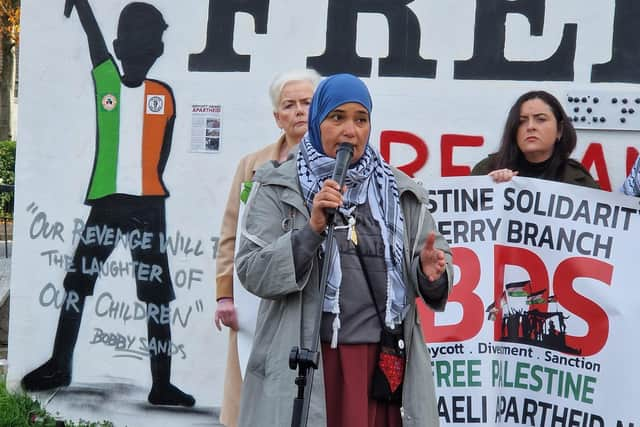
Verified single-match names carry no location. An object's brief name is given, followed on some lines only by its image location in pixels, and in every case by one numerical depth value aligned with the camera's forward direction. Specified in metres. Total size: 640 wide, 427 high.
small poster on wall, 10.88
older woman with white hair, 8.93
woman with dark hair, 8.88
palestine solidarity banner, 8.46
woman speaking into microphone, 6.07
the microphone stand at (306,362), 5.47
